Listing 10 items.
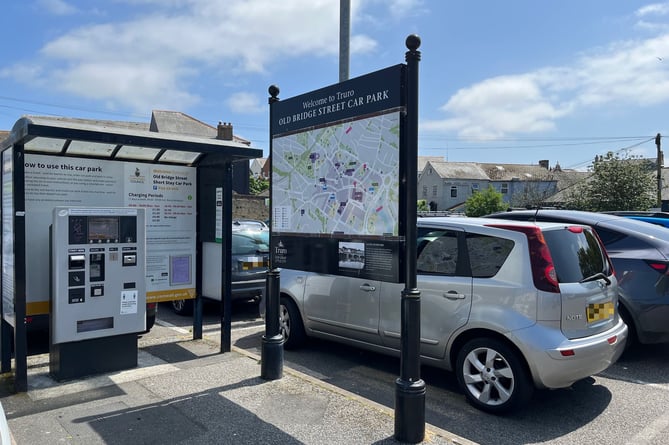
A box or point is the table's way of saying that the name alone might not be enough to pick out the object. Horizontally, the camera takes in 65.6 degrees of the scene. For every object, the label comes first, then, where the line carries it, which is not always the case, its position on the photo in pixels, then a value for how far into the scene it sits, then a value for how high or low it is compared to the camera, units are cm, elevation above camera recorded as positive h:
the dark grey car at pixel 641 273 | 573 -60
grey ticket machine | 499 -71
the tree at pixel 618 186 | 2706 +179
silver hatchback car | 423 -78
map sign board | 402 +37
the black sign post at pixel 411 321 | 372 -73
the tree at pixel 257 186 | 4634 +299
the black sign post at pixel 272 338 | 512 -118
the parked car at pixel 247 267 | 848 -81
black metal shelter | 467 +56
